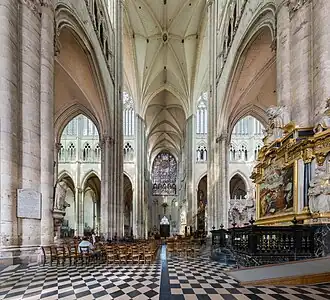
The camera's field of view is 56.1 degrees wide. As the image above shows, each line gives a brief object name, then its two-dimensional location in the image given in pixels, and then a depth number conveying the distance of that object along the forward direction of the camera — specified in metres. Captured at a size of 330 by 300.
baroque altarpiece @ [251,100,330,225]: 7.17
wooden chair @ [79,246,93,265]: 10.35
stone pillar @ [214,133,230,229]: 19.91
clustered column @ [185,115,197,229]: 35.38
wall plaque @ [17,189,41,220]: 8.09
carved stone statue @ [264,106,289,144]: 9.01
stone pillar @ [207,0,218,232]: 22.39
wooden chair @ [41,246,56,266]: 8.69
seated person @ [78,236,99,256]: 10.81
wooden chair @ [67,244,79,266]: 9.88
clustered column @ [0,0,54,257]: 7.79
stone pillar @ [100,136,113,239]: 19.38
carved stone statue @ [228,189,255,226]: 21.80
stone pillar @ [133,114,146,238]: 35.91
